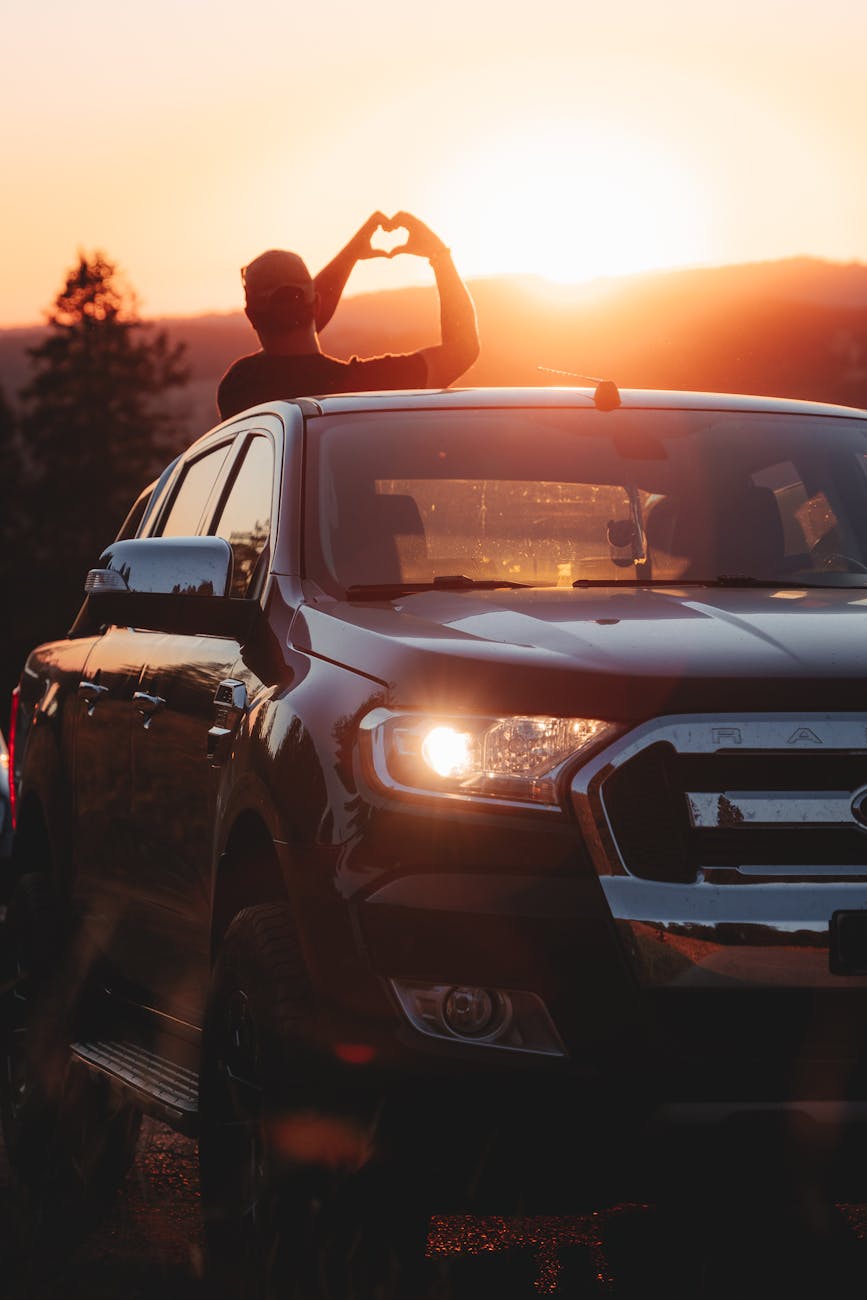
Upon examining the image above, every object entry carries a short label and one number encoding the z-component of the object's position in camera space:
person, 8.39
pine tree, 98.00
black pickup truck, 3.73
